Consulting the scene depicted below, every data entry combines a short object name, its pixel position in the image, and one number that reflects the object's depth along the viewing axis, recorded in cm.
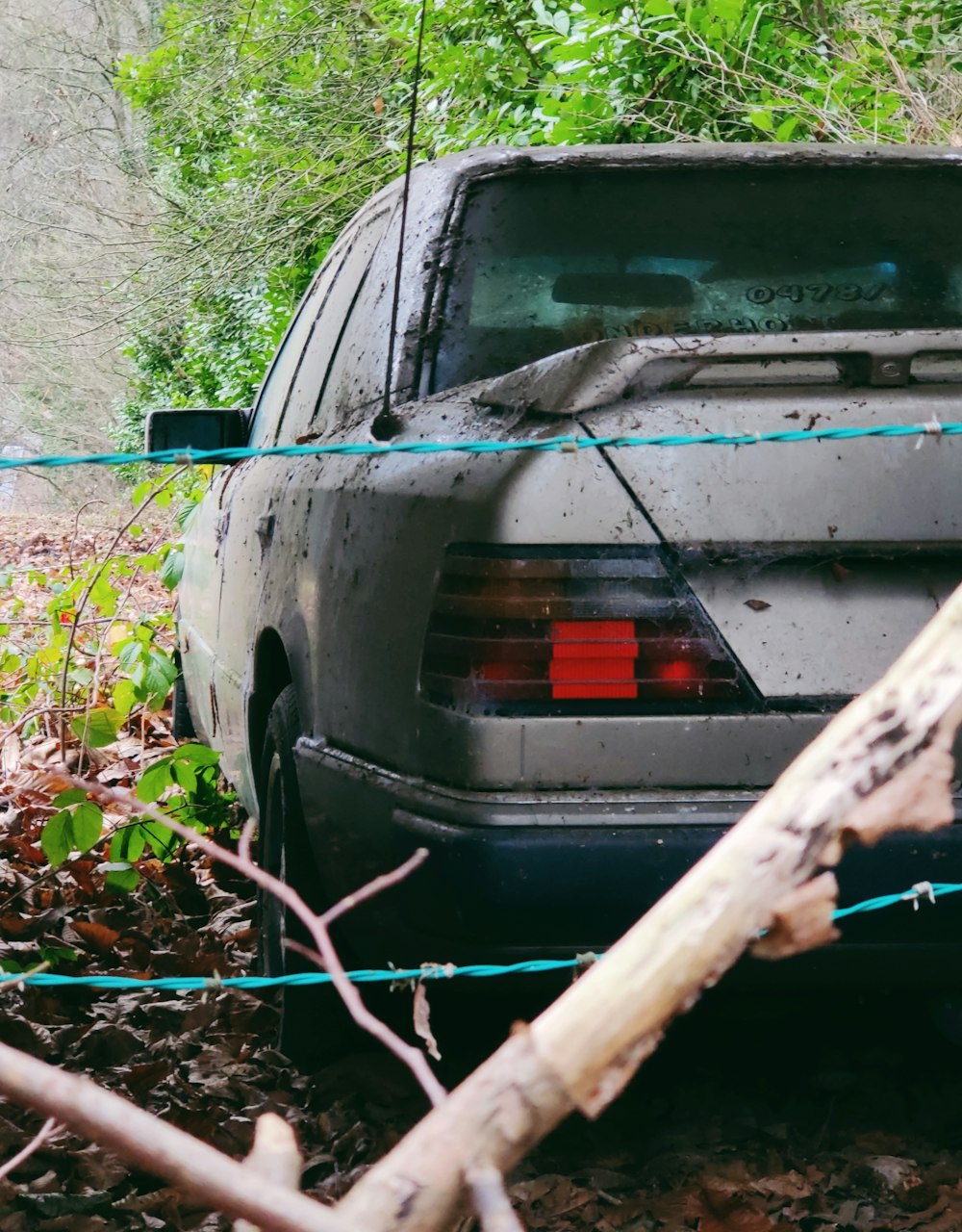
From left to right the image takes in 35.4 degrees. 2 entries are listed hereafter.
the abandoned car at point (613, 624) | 228
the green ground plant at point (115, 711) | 410
